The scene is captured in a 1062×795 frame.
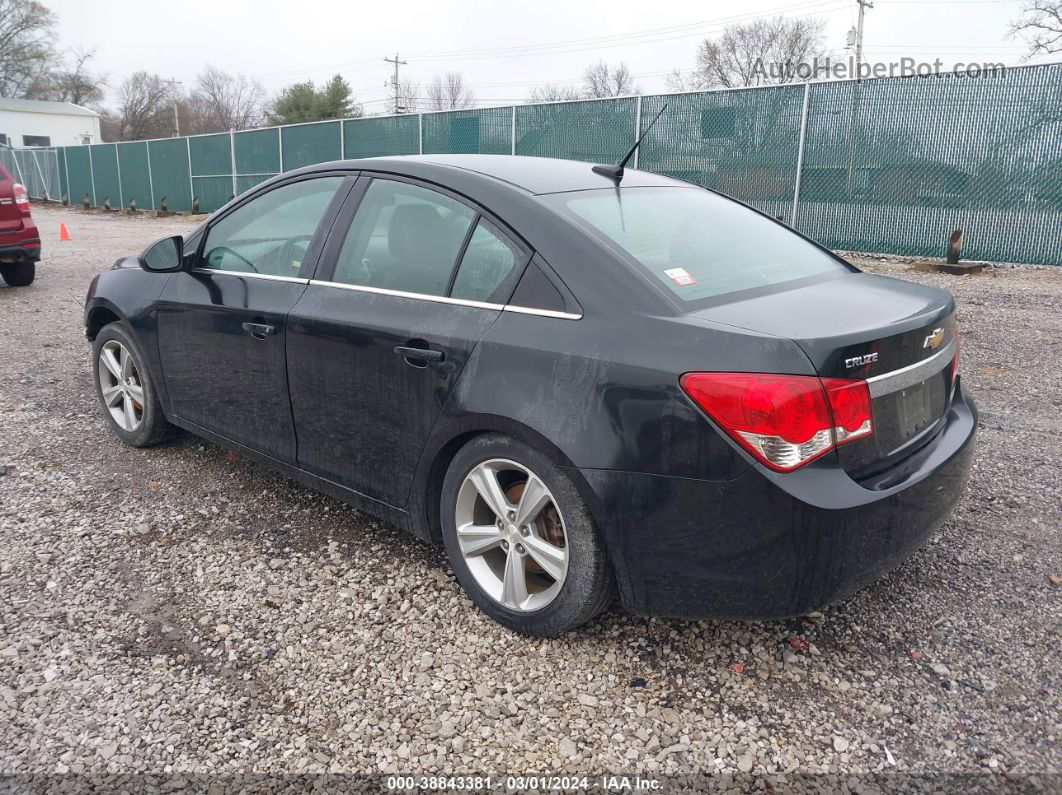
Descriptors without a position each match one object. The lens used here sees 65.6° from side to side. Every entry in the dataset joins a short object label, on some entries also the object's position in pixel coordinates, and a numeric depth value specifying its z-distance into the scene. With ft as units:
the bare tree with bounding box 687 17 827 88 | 177.58
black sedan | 7.25
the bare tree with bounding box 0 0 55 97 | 221.05
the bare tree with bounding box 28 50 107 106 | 245.86
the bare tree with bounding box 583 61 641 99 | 195.66
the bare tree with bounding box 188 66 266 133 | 260.42
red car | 30.94
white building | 221.87
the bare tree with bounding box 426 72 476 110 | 226.58
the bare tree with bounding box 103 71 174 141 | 245.65
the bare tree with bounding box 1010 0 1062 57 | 102.42
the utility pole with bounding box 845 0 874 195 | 40.40
